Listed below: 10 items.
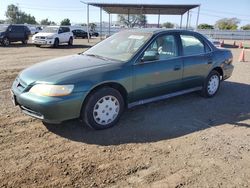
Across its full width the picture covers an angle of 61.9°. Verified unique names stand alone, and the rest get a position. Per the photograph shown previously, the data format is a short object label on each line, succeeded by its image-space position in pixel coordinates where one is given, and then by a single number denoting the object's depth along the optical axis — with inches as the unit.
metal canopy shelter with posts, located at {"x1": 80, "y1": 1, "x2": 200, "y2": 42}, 801.7
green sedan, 122.7
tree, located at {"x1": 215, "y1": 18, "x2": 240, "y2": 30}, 2125.4
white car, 606.1
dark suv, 626.6
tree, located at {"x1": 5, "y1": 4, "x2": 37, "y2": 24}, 2464.5
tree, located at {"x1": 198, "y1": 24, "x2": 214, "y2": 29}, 1754.0
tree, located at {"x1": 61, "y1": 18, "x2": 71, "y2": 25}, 1796.9
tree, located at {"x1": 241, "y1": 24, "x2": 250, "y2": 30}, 1910.0
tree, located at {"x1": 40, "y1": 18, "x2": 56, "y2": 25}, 2579.8
